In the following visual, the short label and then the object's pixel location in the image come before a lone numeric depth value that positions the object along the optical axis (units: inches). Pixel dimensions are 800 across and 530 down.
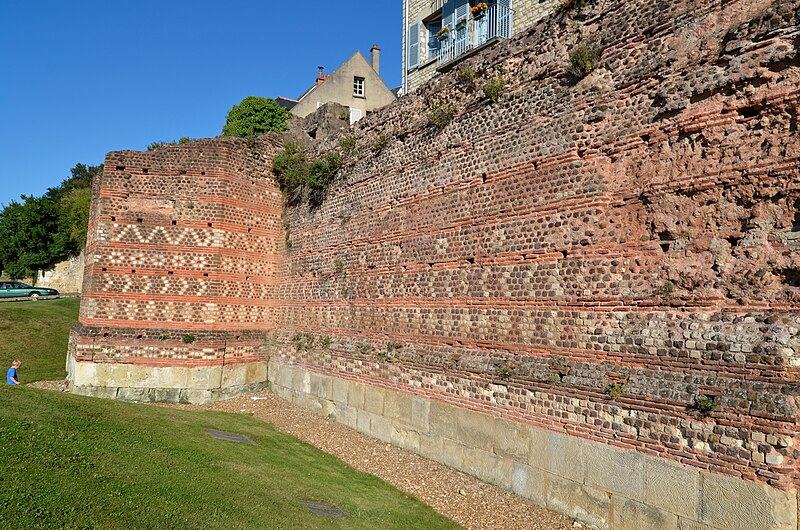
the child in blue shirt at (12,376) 518.6
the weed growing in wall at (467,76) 391.5
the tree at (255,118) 901.2
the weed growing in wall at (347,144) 516.1
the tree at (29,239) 1556.3
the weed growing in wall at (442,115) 407.2
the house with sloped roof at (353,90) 1171.9
